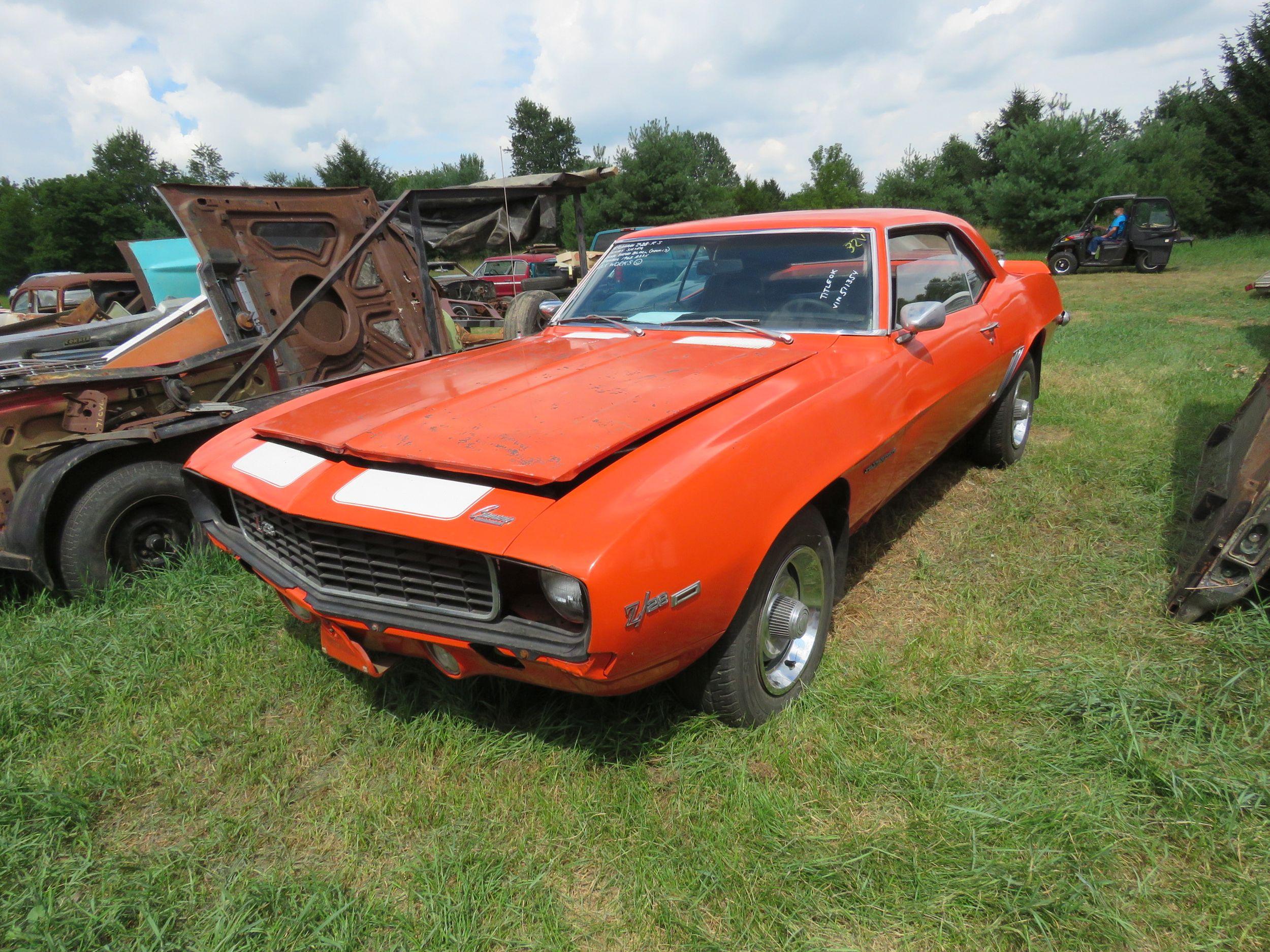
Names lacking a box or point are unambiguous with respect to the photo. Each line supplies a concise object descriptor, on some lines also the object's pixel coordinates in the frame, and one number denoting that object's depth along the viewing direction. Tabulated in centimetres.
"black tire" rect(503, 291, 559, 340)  474
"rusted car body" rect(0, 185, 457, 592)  323
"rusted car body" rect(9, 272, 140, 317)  770
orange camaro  177
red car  1576
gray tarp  543
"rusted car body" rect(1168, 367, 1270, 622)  247
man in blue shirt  1554
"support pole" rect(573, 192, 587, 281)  580
